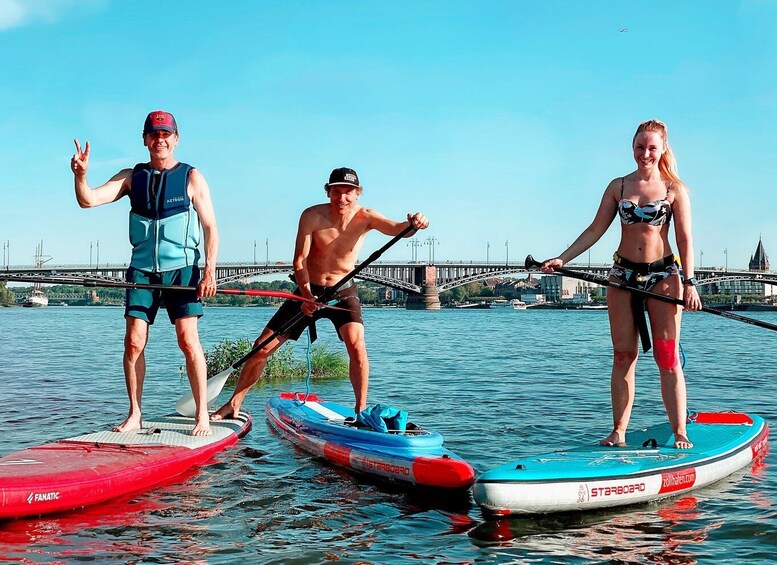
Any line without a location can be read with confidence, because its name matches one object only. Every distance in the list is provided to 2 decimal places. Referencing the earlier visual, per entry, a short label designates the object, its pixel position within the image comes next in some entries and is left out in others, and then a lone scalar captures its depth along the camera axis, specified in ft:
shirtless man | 28.14
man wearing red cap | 25.46
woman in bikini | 23.72
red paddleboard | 19.71
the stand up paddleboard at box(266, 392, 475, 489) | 22.27
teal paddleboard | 19.43
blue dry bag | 25.40
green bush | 57.41
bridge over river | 279.69
